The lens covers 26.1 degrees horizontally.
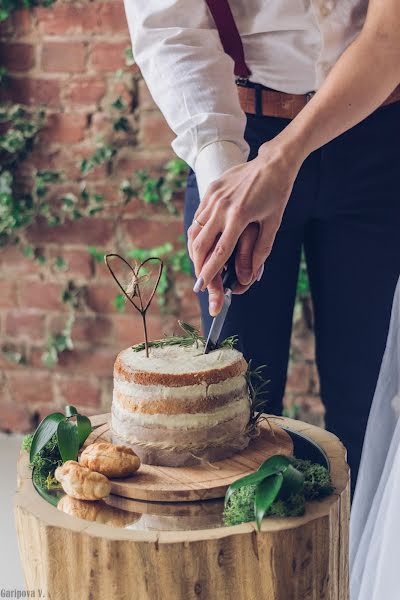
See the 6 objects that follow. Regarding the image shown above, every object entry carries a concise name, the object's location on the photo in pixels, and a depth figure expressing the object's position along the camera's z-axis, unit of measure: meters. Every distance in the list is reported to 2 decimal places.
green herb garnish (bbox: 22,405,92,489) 1.07
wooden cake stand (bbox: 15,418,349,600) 0.90
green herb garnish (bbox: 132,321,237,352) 1.16
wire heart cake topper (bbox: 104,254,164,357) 1.10
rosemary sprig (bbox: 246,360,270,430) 1.12
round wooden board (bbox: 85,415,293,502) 0.99
